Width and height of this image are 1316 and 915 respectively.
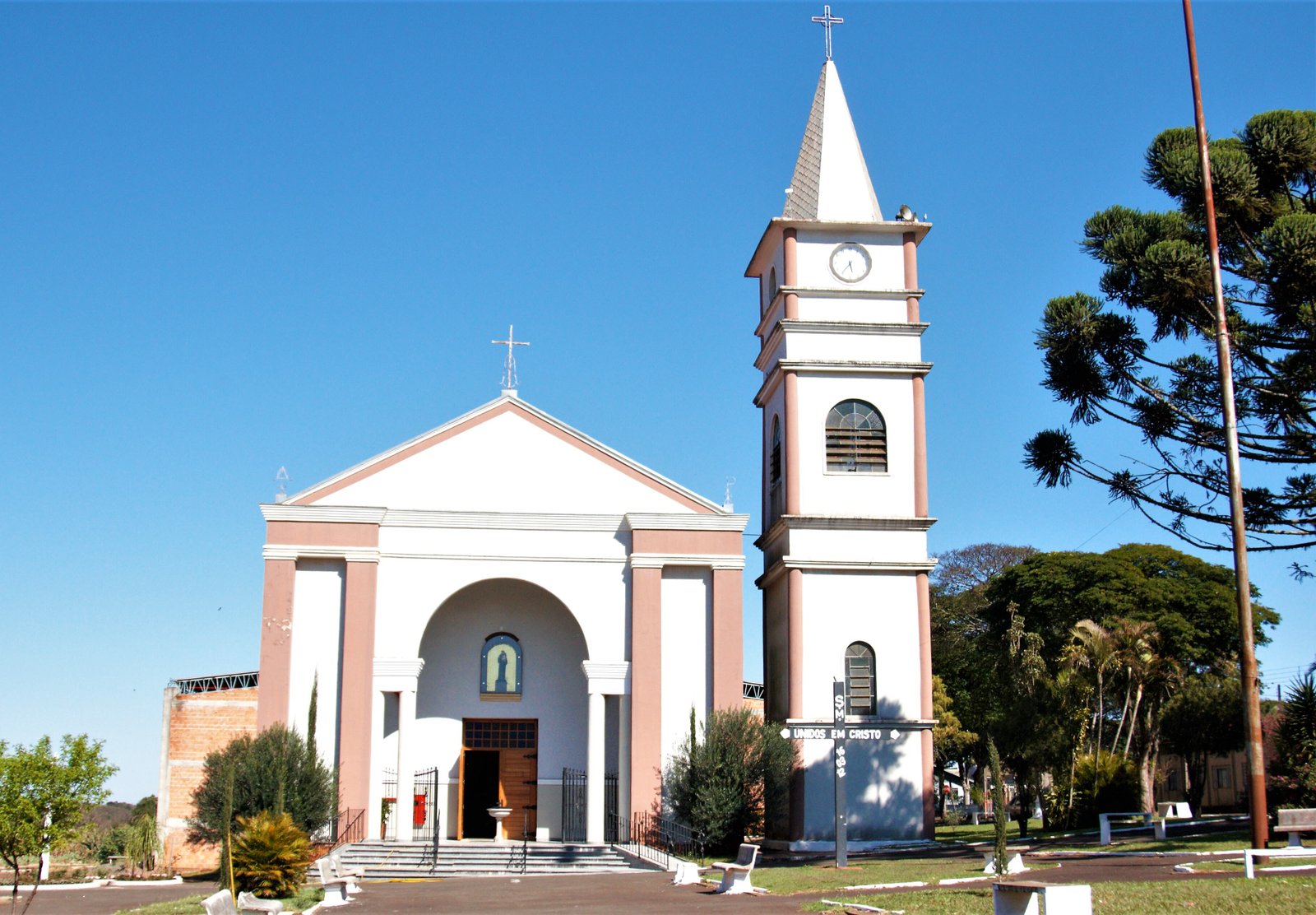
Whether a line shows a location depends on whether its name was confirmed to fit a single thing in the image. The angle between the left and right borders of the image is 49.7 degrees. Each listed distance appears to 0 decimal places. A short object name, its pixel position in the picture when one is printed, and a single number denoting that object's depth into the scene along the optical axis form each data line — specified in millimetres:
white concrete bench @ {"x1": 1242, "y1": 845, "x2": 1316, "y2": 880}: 16844
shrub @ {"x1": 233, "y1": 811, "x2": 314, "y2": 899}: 19906
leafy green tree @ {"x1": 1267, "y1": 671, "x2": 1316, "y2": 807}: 23906
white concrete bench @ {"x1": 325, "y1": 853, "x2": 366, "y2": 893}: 21516
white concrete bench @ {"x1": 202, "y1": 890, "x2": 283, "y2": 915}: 15422
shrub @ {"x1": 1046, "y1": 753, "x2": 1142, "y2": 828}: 34125
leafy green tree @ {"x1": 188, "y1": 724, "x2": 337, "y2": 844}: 25906
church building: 28844
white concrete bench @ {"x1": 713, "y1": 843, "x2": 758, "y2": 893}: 20062
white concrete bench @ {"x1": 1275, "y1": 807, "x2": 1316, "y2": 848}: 20547
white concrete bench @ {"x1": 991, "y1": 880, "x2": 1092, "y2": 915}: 12367
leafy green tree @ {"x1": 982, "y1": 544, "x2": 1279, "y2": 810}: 47188
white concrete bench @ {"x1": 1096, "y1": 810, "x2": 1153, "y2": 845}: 25469
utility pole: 19328
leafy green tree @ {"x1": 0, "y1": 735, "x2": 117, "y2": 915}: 27812
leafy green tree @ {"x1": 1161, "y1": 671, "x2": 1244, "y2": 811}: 48125
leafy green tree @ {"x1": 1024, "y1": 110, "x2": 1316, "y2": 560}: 23406
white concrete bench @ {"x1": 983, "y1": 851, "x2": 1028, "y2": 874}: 19375
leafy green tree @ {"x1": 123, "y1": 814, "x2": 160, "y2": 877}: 30672
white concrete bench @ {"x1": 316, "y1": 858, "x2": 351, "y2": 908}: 19766
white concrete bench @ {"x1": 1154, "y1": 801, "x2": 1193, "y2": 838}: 34291
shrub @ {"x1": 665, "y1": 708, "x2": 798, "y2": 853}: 26969
